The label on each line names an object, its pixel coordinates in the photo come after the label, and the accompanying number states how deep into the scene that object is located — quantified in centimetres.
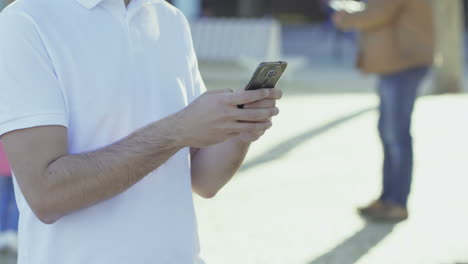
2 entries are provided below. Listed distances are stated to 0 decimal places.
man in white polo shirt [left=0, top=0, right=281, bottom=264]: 292
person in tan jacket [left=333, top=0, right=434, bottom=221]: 640
